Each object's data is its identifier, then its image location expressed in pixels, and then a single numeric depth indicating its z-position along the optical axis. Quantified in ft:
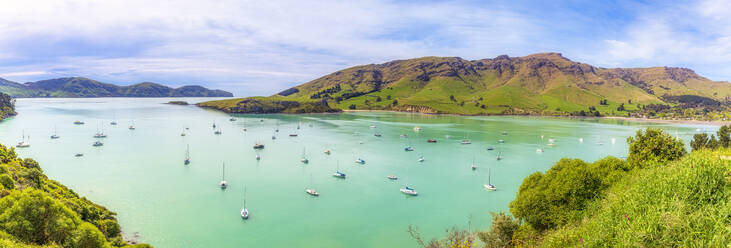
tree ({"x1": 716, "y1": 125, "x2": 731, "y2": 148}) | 256.52
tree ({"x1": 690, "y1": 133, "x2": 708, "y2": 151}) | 277.42
